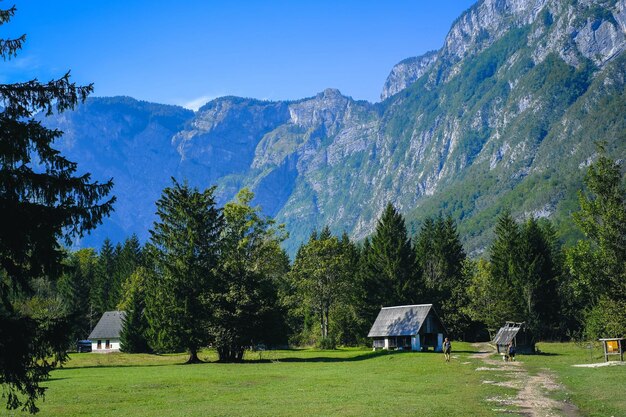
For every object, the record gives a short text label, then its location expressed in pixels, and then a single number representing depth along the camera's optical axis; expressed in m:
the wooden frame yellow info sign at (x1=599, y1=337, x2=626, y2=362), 47.13
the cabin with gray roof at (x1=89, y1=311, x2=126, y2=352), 112.56
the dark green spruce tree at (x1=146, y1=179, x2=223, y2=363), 65.00
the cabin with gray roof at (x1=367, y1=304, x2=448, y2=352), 78.62
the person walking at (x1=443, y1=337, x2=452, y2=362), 57.41
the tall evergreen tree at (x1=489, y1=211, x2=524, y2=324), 86.50
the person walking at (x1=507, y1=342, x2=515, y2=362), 58.03
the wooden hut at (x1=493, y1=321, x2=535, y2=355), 67.98
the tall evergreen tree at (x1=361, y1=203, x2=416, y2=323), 92.69
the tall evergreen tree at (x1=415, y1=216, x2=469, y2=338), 97.31
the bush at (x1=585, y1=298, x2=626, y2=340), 50.97
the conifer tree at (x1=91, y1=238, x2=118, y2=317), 121.05
